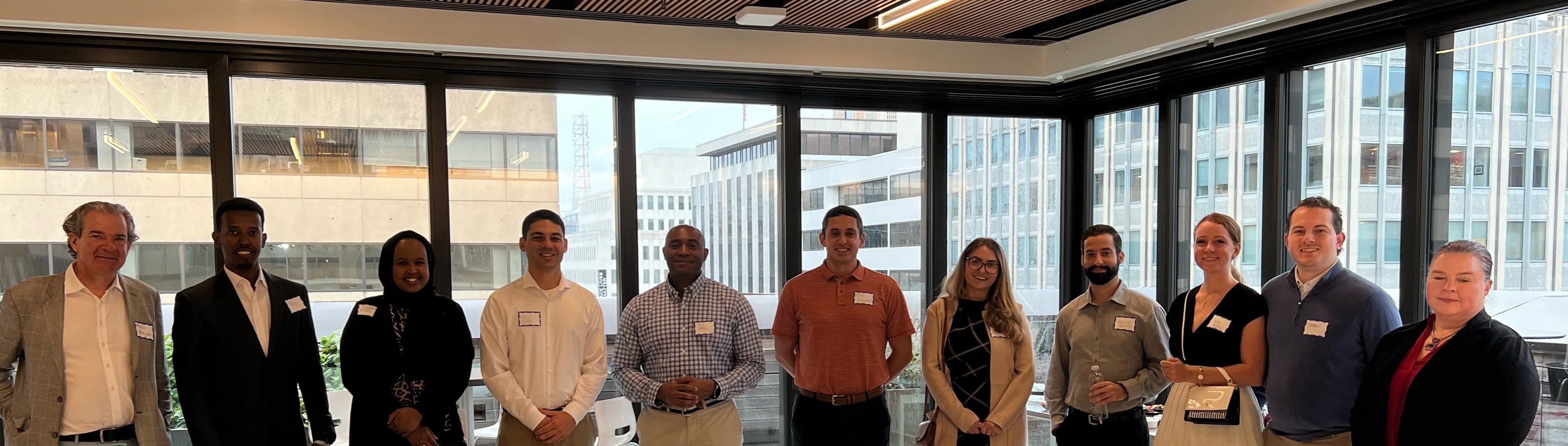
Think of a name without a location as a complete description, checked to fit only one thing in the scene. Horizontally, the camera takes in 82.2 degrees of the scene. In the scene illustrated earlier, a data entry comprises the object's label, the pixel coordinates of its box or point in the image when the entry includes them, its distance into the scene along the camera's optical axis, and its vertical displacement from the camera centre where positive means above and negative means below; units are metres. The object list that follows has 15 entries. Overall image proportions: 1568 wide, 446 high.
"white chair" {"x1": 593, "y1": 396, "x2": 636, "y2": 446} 4.88 -1.20
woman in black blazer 2.64 -0.55
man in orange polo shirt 3.76 -0.61
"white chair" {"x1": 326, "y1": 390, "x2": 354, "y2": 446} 4.57 -1.04
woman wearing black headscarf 3.42 -0.61
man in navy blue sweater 3.15 -0.50
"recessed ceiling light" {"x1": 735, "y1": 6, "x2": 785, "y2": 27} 4.41 +0.91
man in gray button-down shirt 3.55 -0.63
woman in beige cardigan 3.60 -0.66
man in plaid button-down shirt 3.72 -0.64
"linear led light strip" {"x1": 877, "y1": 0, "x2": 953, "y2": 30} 4.33 +0.92
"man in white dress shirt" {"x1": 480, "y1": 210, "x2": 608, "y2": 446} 3.55 -0.61
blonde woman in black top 3.28 -0.55
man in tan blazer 3.21 -0.53
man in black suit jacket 3.34 -0.56
